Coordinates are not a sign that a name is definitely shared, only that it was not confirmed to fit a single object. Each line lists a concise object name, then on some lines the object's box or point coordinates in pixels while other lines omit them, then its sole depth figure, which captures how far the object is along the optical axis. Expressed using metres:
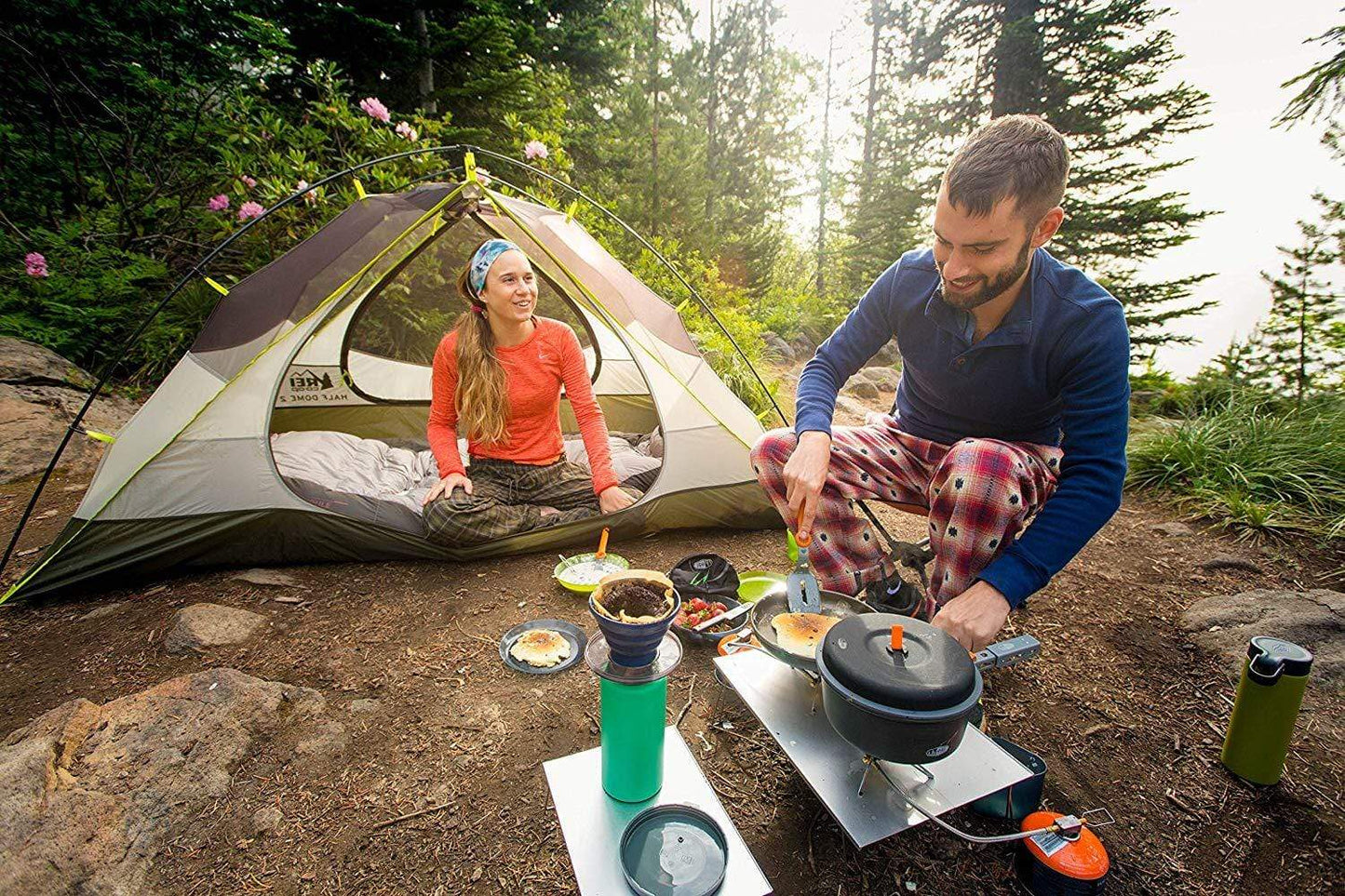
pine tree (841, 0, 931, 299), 9.28
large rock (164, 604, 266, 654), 2.13
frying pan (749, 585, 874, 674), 1.77
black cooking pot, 1.04
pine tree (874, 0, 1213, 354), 6.80
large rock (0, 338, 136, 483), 3.74
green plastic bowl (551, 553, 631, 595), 2.51
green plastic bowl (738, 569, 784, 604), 2.45
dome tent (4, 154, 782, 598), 2.48
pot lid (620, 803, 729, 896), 1.24
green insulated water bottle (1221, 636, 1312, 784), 1.51
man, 1.43
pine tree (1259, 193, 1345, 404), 4.07
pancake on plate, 2.10
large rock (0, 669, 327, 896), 1.29
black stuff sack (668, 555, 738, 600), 2.37
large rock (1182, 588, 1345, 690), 2.02
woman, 2.66
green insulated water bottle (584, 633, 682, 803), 1.26
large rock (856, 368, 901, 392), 7.75
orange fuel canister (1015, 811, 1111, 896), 1.23
